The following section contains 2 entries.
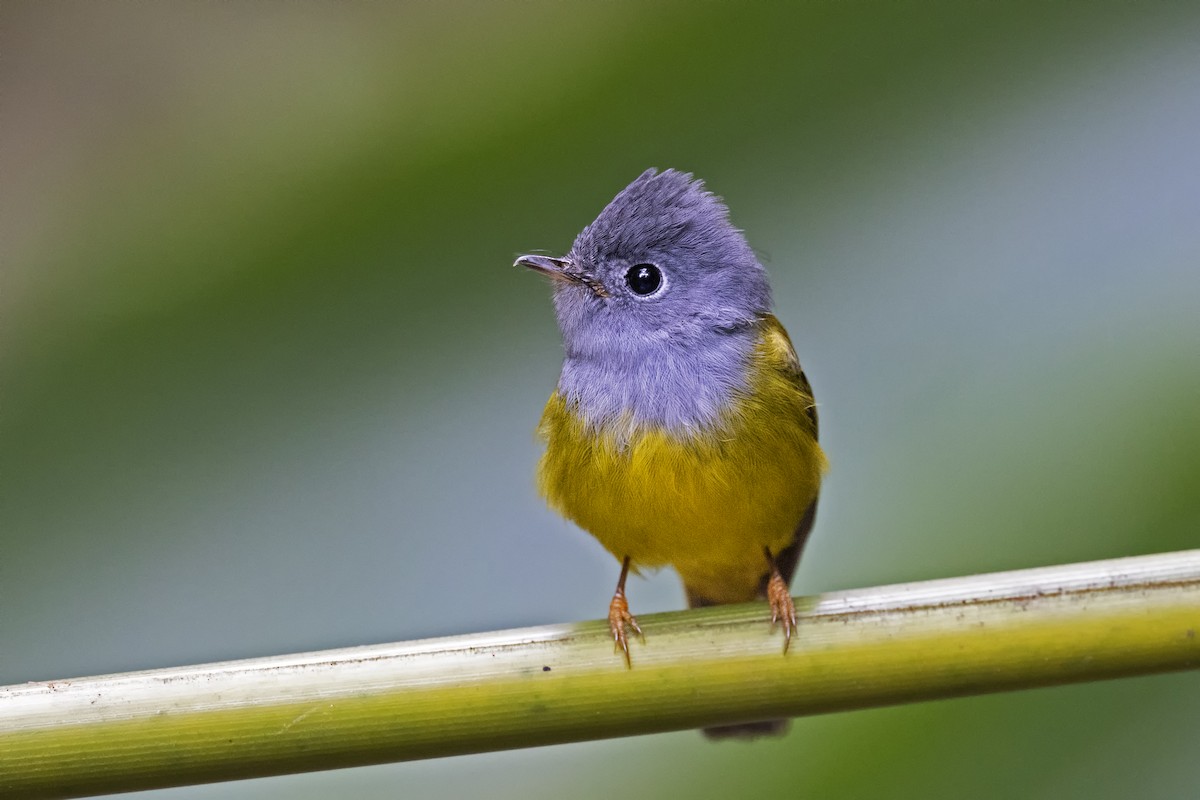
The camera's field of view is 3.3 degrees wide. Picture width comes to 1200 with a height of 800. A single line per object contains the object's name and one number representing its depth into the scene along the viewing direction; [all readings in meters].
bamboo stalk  2.84
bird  2.89
